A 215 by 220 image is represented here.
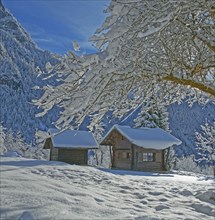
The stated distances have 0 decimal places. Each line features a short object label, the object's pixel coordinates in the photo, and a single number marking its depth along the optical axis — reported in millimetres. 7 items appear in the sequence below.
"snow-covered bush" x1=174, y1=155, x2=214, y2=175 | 45375
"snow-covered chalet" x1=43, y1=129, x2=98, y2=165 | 29188
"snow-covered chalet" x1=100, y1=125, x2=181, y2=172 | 26605
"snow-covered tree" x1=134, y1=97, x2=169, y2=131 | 34634
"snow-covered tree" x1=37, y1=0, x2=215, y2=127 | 3627
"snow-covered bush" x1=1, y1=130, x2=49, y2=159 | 44438
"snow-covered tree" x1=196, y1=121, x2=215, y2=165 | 31422
